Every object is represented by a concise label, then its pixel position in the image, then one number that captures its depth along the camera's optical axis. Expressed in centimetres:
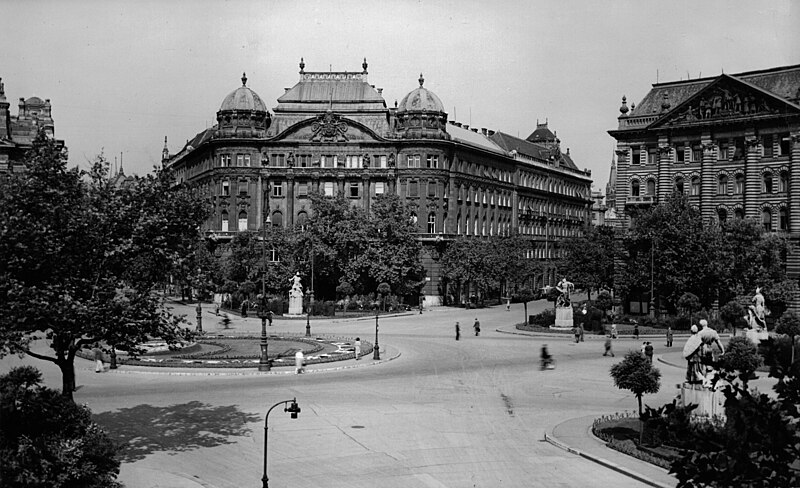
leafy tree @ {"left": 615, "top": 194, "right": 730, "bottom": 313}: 6694
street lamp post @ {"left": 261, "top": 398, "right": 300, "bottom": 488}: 2247
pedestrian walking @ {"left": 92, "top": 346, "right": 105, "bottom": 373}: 4034
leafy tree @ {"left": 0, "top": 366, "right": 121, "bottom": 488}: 1688
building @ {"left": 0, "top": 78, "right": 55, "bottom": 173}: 7325
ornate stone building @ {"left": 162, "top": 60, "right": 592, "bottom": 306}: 9381
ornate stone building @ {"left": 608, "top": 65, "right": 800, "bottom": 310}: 7288
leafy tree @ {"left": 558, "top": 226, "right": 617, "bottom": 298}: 8188
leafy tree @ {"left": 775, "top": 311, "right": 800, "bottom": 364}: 4677
